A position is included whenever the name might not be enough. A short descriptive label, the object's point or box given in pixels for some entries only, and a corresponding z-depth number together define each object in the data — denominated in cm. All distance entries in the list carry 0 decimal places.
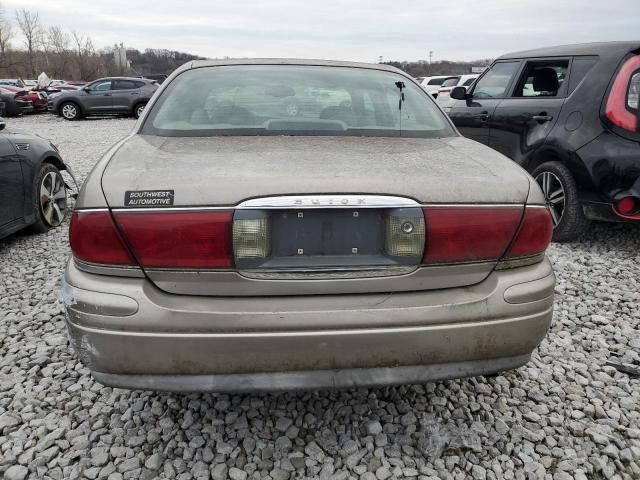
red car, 2229
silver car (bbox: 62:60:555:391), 161
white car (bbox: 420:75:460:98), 2000
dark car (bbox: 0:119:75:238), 410
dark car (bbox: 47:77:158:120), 1948
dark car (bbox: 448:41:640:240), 383
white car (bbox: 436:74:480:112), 1425
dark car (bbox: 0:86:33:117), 2048
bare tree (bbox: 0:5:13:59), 6234
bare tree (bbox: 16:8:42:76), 7419
